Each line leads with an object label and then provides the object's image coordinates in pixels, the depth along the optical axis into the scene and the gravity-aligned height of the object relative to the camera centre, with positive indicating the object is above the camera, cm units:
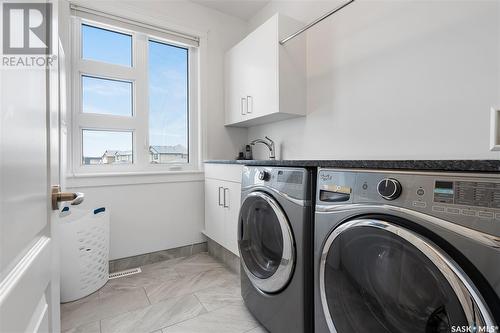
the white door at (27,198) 38 -7
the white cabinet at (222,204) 195 -39
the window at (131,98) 208 +59
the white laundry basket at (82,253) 165 -66
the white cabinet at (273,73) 193 +75
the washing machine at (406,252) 59 -27
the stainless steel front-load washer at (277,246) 108 -45
